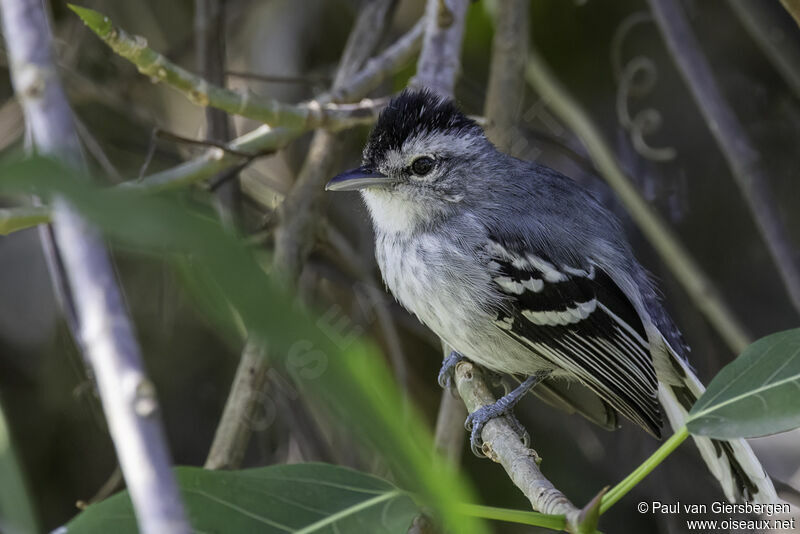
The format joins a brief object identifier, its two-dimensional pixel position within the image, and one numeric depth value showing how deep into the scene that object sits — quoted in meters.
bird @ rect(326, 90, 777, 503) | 4.35
